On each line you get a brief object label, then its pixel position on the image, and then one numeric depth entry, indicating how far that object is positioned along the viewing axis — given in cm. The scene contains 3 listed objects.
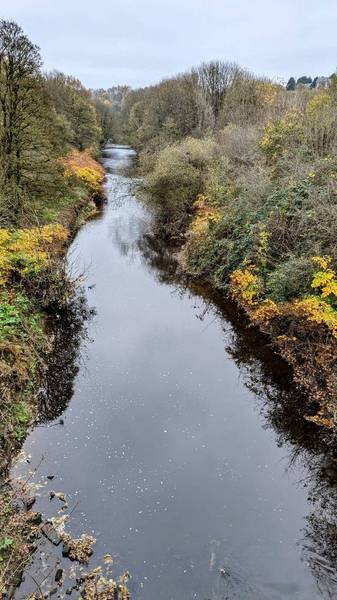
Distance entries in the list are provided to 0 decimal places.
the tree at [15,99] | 1970
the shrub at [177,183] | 2583
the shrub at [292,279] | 1414
